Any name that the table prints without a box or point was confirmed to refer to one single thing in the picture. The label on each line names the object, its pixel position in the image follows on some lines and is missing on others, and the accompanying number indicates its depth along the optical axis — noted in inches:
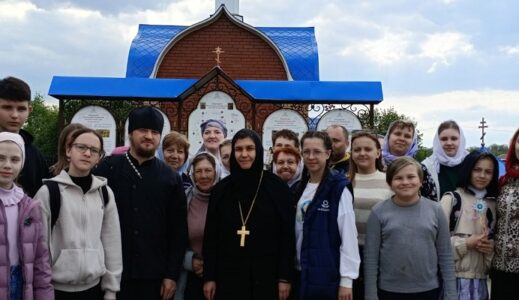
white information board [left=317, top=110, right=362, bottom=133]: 323.9
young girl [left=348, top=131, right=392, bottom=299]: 140.8
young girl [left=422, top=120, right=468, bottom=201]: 164.6
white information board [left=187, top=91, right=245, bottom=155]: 321.7
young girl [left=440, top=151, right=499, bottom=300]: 144.5
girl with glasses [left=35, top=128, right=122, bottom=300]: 115.5
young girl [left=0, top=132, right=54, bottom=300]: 106.0
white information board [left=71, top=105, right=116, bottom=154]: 315.0
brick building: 323.3
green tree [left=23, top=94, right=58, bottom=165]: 1036.5
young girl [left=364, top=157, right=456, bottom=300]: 129.0
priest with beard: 129.6
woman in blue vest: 126.3
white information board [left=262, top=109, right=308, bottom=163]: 319.6
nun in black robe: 131.0
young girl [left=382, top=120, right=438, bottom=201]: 170.2
